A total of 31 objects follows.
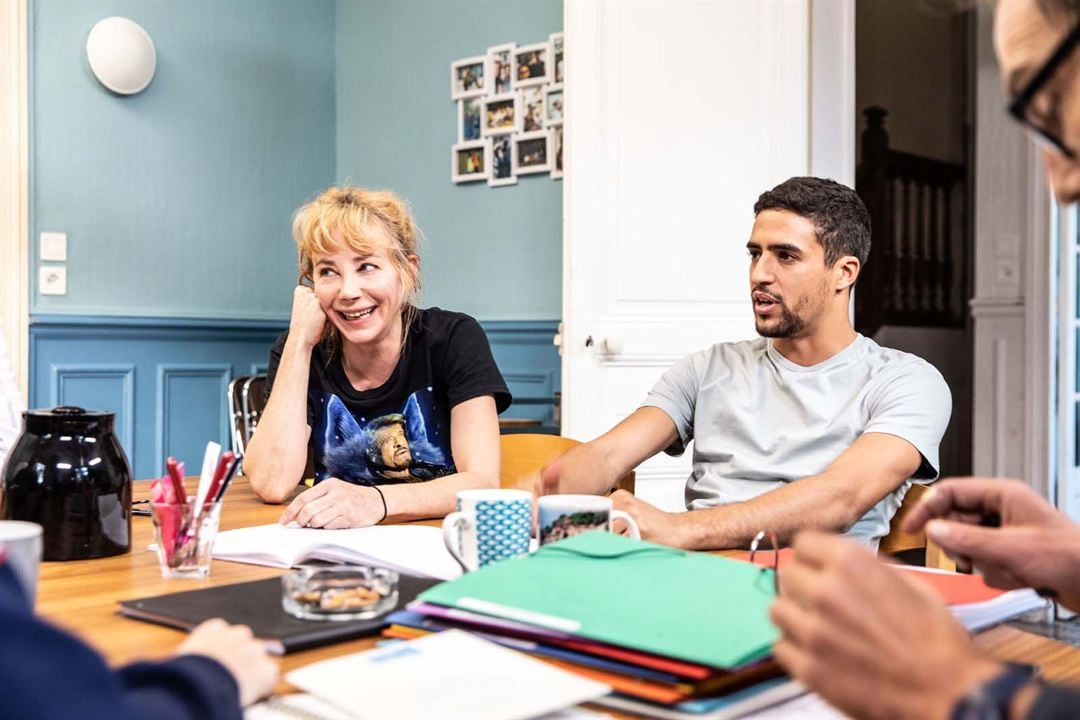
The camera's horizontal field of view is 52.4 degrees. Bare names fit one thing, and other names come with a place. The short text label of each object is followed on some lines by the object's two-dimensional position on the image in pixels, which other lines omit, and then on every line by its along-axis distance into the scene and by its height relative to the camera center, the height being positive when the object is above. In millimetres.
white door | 3184 +534
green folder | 745 -188
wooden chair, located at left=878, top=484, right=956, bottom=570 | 1622 -275
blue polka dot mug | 1090 -177
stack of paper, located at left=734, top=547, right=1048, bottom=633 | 964 -223
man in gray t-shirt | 1716 -83
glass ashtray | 930 -209
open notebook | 1155 -224
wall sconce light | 3875 +1056
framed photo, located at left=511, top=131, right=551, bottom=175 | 4027 +736
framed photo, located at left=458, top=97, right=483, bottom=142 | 4273 +910
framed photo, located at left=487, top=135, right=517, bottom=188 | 4152 +724
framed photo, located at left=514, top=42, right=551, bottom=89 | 4023 +1063
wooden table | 883 -245
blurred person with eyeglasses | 548 -142
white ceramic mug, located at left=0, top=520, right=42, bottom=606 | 787 -148
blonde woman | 1928 -38
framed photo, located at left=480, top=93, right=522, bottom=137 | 4117 +902
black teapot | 1249 -152
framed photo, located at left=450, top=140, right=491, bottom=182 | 4227 +743
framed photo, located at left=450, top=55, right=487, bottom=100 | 4254 +1070
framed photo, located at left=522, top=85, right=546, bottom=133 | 4047 +902
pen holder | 1166 -200
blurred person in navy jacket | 580 -191
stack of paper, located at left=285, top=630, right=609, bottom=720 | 704 -225
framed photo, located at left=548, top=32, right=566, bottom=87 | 3951 +1062
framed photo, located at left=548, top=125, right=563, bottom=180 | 3955 +724
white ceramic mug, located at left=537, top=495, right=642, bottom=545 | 1078 -164
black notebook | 875 -225
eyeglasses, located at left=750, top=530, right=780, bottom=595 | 854 -179
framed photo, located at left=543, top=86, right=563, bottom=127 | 3961 +886
